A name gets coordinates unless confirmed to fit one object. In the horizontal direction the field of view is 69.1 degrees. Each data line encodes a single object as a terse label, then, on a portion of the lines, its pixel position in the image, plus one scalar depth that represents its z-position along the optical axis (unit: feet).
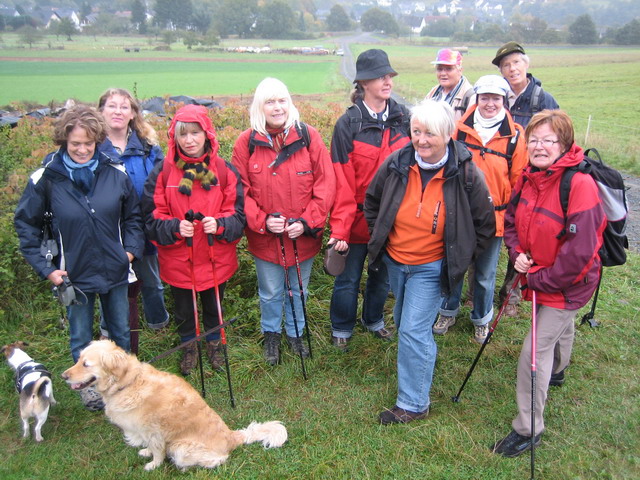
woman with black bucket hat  14.29
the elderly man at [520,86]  17.42
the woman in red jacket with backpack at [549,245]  10.62
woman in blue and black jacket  14.55
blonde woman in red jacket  13.51
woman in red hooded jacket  12.97
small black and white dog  12.44
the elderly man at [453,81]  18.17
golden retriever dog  11.10
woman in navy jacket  11.98
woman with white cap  14.60
